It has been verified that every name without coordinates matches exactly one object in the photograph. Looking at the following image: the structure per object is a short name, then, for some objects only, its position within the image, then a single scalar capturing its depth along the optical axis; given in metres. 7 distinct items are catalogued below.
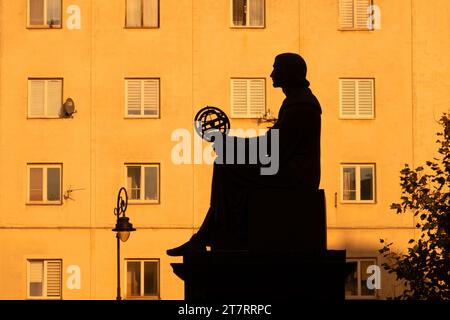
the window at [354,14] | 37.16
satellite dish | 36.69
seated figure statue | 14.71
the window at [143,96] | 36.97
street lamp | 28.42
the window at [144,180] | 37.03
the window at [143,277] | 36.88
